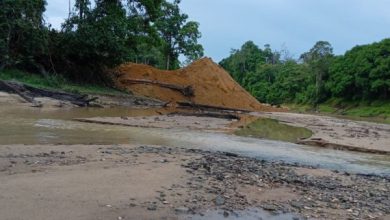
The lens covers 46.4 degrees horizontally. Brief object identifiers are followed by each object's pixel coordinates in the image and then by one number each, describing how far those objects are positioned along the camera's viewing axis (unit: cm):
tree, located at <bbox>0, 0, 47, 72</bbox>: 2929
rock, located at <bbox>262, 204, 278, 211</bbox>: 649
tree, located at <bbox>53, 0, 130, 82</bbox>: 3294
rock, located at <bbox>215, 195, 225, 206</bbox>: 641
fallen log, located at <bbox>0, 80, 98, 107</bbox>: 2322
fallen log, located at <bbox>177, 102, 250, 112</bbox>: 3634
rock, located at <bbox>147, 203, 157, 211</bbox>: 582
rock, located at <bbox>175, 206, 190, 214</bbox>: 588
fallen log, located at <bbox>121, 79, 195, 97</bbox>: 3978
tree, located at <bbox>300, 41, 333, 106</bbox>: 7881
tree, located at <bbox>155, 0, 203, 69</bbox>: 5425
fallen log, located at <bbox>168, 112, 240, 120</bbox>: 2686
